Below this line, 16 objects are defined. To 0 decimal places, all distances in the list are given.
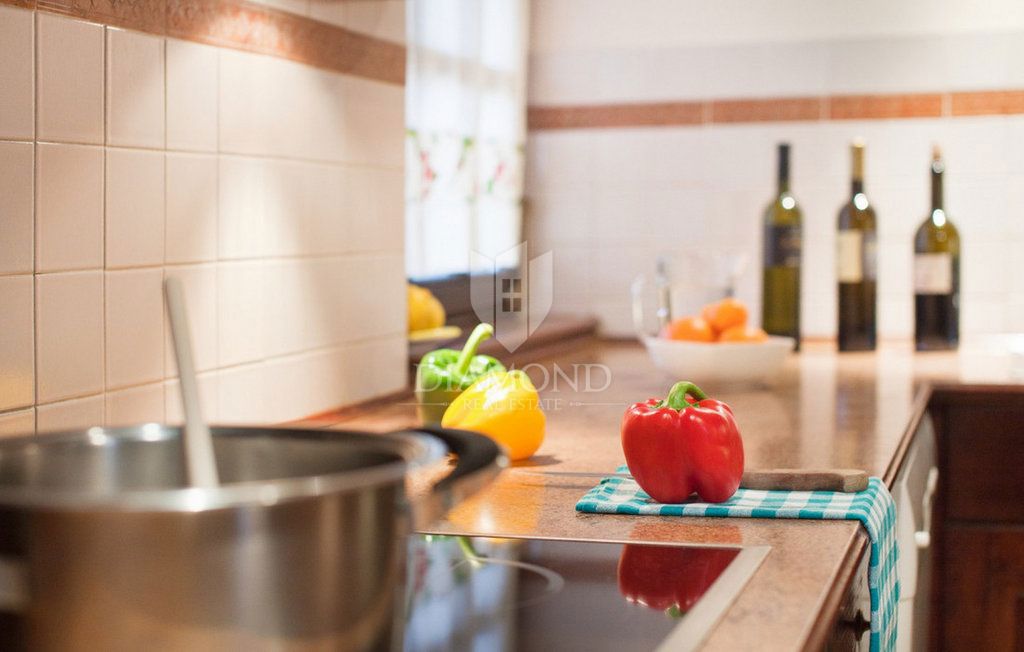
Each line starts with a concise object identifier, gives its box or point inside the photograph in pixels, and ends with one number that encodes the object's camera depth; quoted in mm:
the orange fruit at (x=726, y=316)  2441
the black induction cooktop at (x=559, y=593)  878
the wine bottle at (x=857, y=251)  2875
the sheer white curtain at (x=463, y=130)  2703
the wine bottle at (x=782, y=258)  2869
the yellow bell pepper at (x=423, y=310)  2391
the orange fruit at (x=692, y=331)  2432
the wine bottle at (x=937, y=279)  2869
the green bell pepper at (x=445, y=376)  1710
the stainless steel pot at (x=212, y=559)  626
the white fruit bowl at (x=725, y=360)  2369
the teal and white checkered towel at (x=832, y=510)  1267
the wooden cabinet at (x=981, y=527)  2324
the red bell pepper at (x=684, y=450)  1295
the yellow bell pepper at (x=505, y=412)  1580
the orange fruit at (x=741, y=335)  2422
